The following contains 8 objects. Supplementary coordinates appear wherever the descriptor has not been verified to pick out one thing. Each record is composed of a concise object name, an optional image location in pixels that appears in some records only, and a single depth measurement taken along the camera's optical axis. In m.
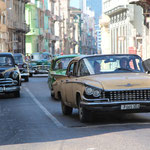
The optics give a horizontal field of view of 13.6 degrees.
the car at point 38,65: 50.19
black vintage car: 24.61
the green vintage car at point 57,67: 23.34
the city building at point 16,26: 88.50
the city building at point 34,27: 108.62
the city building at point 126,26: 76.89
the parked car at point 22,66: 39.25
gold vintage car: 12.93
